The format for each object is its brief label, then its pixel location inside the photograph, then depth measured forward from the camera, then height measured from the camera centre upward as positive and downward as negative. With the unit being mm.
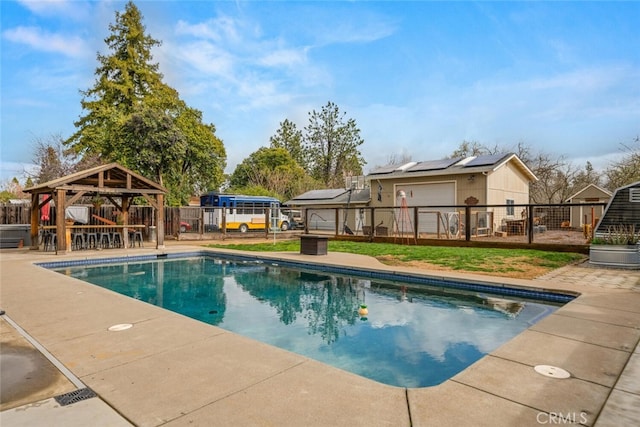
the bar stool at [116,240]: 13531 -998
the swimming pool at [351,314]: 4203 -1690
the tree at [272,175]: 34594 +4020
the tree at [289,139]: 42562 +9089
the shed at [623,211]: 9422 +30
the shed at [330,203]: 21281 +643
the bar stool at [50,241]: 12250 -930
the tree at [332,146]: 38625 +7485
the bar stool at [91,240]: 13038 -959
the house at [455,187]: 15922 +1259
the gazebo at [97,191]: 11055 +785
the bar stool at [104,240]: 13076 -965
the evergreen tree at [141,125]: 17953 +5008
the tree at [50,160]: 22125 +3472
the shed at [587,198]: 21062 +844
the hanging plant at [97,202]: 15242 +551
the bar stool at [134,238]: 13953 -964
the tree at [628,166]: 19205 +2649
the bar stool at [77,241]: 12759 -969
